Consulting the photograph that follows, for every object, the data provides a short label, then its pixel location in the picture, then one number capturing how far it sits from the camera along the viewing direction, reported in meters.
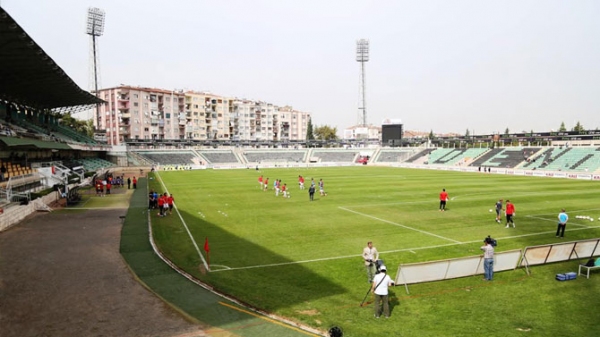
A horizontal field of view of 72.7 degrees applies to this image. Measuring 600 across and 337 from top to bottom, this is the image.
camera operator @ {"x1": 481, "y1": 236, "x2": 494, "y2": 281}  13.91
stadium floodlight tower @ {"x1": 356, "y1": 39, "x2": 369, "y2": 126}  116.75
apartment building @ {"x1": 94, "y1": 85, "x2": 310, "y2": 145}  111.56
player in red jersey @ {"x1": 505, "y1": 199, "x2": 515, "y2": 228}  23.16
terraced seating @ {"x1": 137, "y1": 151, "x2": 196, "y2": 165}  91.62
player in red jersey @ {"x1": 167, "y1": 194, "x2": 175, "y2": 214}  27.90
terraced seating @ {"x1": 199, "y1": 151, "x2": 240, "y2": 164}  100.00
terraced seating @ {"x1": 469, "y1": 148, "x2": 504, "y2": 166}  82.20
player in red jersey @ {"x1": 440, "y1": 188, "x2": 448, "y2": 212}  28.72
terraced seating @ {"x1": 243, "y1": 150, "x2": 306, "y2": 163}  105.81
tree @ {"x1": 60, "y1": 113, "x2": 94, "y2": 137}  112.31
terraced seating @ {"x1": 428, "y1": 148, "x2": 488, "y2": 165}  88.34
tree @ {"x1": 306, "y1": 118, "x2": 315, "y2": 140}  163.11
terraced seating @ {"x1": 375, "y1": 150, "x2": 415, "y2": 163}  105.62
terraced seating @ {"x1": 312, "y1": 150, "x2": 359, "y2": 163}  110.89
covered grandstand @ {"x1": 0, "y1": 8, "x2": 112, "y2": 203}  29.05
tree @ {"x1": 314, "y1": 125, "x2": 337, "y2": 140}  181.38
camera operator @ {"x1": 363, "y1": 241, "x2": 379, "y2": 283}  13.66
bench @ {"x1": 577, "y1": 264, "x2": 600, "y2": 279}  14.29
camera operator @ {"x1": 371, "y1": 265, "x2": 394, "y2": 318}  10.71
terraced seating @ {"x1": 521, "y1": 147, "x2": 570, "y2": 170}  71.25
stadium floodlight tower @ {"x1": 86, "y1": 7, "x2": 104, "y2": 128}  76.31
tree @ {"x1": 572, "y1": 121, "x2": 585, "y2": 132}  135.25
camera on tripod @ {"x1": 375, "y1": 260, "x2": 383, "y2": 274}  11.33
